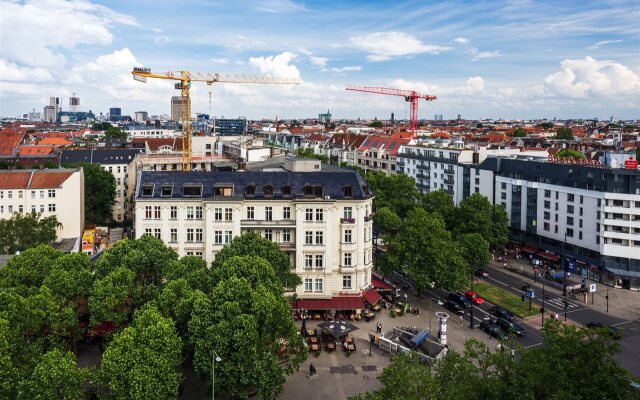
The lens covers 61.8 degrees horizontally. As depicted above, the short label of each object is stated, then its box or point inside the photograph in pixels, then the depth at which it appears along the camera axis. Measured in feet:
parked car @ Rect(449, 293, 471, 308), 252.62
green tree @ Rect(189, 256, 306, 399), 143.95
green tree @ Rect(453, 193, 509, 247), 320.70
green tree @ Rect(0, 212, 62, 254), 272.72
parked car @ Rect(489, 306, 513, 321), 236.57
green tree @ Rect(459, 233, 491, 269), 278.05
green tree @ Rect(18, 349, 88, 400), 127.65
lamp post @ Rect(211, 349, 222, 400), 140.50
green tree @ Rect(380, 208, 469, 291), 245.65
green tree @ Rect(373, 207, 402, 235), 335.26
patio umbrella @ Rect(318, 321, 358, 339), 199.62
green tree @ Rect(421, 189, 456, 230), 345.51
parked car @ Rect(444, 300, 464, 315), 244.42
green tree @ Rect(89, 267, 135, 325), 166.30
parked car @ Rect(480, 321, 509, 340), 218.79
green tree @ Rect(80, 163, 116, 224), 388.98
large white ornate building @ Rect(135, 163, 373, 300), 236.02
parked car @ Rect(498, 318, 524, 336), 219.08
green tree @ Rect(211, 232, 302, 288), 204.20
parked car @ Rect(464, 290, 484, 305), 258.37
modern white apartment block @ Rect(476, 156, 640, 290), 291.79
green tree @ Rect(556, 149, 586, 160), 464.24
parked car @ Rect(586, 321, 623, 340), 225.46
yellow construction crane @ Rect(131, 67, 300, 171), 497.66
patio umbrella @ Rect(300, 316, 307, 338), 211.04
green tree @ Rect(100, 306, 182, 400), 131.64
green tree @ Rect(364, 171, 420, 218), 392.27
